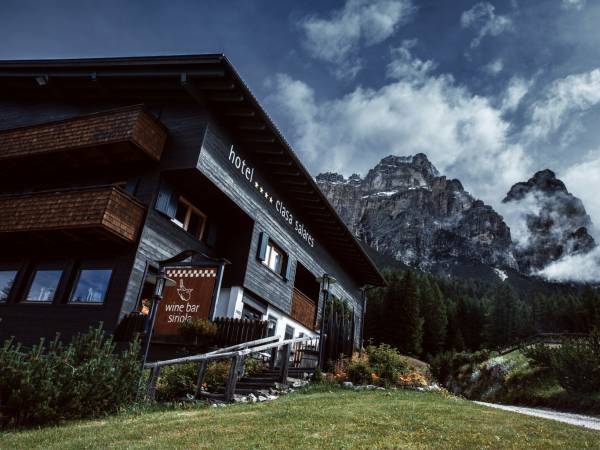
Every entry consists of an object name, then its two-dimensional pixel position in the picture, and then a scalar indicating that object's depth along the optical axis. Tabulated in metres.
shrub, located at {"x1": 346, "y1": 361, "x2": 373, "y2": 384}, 14.77
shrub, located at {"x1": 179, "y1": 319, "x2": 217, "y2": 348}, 14.66
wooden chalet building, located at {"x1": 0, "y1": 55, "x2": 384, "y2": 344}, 16.53
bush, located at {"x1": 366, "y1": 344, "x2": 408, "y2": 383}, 14.90
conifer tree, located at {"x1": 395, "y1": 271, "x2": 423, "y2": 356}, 60.41
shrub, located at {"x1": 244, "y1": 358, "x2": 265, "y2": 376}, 14.73
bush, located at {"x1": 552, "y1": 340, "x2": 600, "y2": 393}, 18.52
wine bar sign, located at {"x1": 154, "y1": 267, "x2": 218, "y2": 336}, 14.67
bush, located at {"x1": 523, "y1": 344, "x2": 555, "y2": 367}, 24.59
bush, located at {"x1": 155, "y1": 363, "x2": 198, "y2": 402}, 11.88
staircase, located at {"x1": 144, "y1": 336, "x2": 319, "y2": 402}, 11.54
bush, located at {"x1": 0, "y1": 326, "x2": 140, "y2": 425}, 8.71
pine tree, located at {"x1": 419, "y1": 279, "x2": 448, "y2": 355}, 67.44
